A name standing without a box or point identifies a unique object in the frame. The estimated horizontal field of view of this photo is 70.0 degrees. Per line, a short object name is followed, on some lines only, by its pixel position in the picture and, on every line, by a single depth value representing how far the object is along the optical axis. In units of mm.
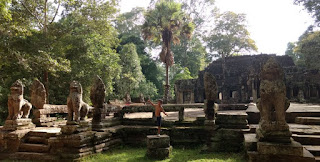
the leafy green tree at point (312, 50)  23297
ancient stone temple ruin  21562
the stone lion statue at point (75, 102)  6699
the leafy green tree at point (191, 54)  40156
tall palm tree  20766
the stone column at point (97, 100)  7922
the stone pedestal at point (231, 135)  6668
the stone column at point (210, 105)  7172
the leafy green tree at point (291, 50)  44781
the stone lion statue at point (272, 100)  4391
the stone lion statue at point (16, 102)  7281
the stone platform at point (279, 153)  4012
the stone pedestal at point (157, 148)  6211
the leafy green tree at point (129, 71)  27312
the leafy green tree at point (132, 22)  41531
